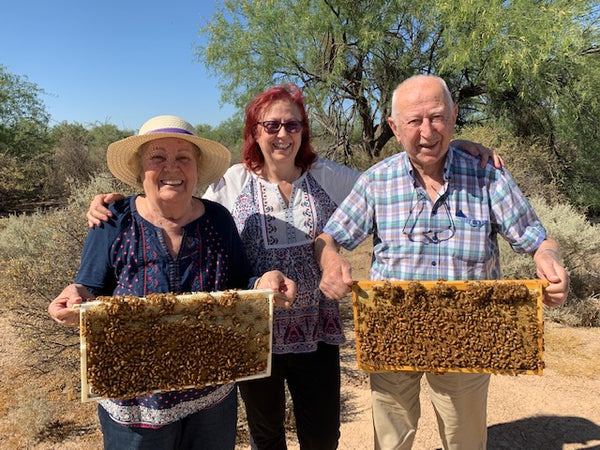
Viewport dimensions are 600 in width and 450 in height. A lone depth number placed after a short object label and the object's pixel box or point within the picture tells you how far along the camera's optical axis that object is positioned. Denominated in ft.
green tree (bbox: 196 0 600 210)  37.99
